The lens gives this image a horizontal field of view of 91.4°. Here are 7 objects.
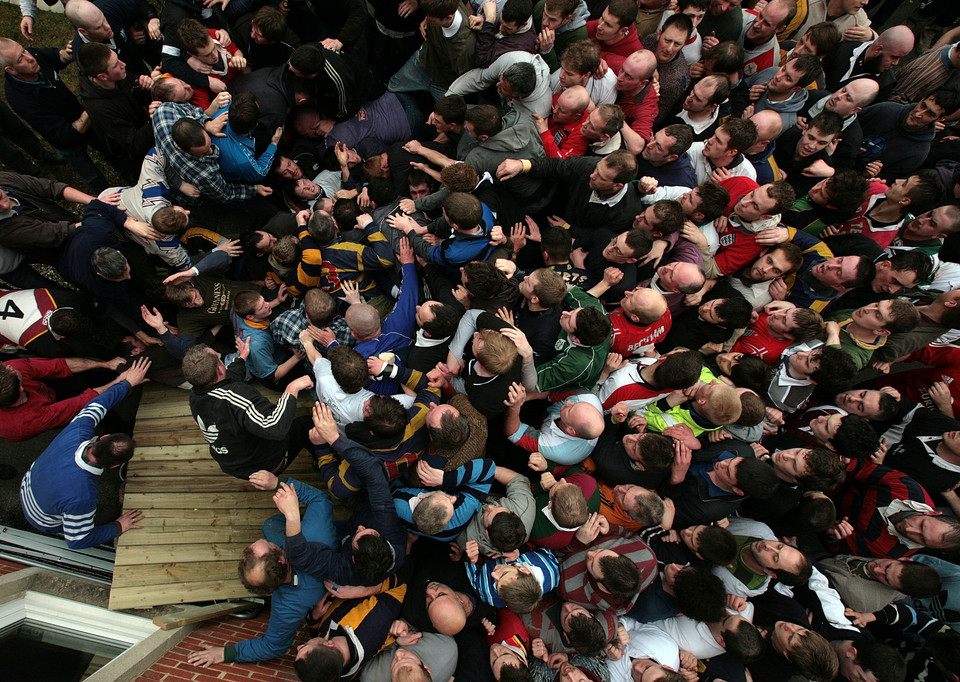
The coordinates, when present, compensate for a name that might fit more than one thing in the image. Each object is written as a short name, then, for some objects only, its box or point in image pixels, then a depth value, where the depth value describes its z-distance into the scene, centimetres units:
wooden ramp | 398
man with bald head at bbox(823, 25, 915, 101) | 559
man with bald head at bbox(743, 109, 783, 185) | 483
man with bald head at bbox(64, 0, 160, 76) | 445
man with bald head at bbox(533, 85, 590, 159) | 480
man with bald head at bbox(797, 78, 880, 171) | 501
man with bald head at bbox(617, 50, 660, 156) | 472
